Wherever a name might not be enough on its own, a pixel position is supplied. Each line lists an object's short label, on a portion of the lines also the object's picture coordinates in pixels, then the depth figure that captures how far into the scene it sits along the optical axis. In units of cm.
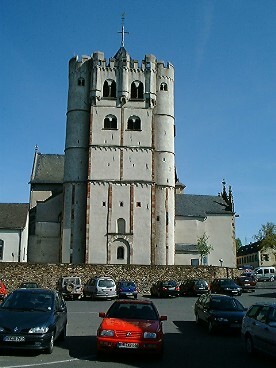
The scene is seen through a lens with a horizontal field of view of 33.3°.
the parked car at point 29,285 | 3401
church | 5559
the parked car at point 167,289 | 3797
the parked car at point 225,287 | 3719
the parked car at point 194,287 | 3875
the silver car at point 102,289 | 3491
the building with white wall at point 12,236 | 5466
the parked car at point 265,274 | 6512
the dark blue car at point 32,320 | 1162
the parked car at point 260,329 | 1155
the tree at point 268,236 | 8206
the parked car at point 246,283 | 4466
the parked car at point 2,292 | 3259
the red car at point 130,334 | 1184
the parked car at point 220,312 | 1692
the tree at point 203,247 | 6381
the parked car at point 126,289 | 3706
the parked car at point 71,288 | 3606
